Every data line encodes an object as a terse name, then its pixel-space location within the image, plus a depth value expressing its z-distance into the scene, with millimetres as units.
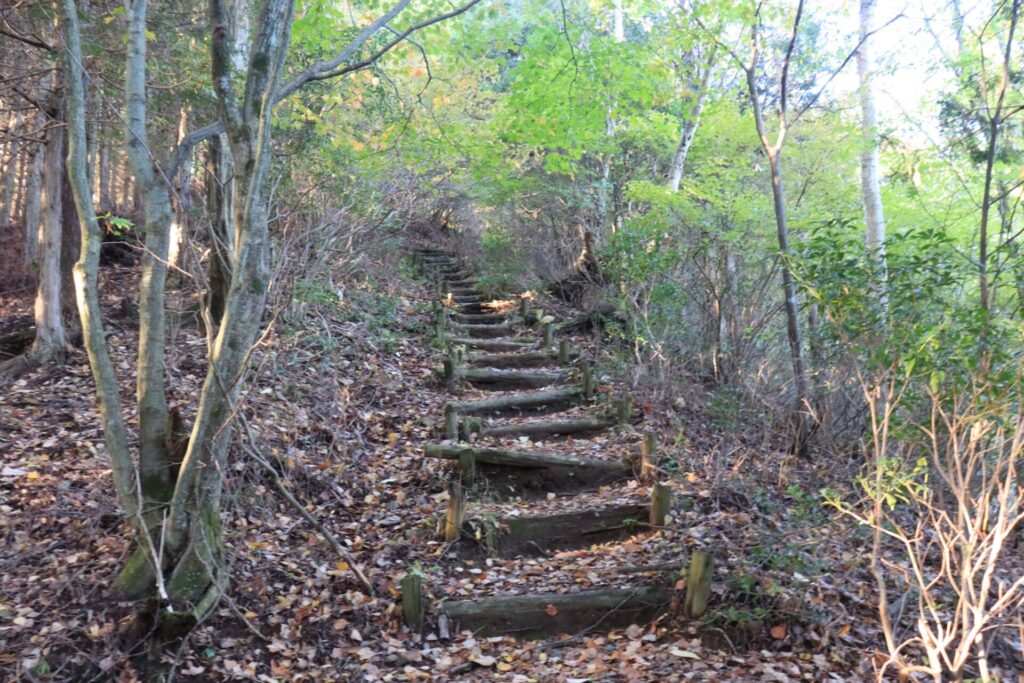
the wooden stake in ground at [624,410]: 7895
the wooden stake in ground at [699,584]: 4523
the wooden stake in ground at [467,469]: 6543
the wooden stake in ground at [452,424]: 7568
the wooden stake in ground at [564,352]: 10367
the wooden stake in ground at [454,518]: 5711
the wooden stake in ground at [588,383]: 8898
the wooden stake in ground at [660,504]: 5648
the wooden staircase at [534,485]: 4840
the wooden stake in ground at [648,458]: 6562
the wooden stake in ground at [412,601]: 4723
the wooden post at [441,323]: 11303
